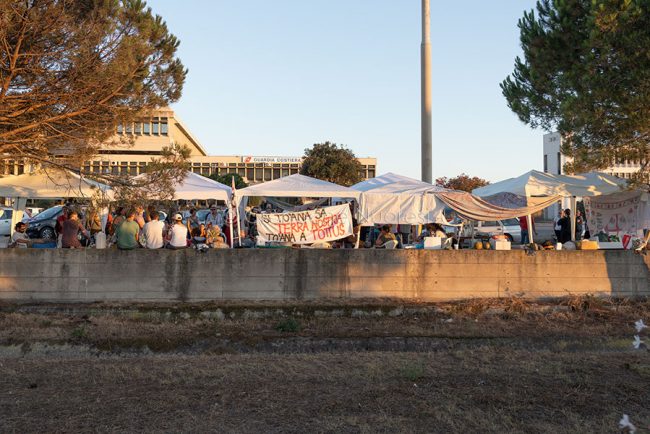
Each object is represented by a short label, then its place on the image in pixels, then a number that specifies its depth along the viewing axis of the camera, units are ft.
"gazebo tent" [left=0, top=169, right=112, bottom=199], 49.14
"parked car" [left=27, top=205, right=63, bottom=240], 76.02
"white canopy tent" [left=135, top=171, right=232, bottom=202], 49.99
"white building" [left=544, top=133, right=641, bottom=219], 196.13
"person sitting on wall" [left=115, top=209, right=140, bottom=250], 41.70
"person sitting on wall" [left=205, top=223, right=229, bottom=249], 45.85
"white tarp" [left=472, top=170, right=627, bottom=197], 52.90
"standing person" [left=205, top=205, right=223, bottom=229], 67.50
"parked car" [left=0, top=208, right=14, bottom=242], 82.95
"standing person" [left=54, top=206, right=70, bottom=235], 48.78
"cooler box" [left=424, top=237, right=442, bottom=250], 46.88
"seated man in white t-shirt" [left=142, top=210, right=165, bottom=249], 43.11
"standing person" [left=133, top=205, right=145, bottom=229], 47.63
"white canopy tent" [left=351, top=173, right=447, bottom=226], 52.70
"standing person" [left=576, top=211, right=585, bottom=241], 70.33
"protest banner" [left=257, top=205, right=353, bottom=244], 47.65
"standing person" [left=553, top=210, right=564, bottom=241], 60.85
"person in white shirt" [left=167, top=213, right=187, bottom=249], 42.75
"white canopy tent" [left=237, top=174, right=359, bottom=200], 51.93
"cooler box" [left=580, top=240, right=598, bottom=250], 46.47
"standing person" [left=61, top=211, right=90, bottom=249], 43.80
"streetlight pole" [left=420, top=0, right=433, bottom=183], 63.41
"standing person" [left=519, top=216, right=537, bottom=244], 71.61
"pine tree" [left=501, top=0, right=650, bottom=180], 43.91
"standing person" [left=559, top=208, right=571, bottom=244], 59.98
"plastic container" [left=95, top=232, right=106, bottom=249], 42.93
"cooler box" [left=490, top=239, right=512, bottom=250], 46.29
